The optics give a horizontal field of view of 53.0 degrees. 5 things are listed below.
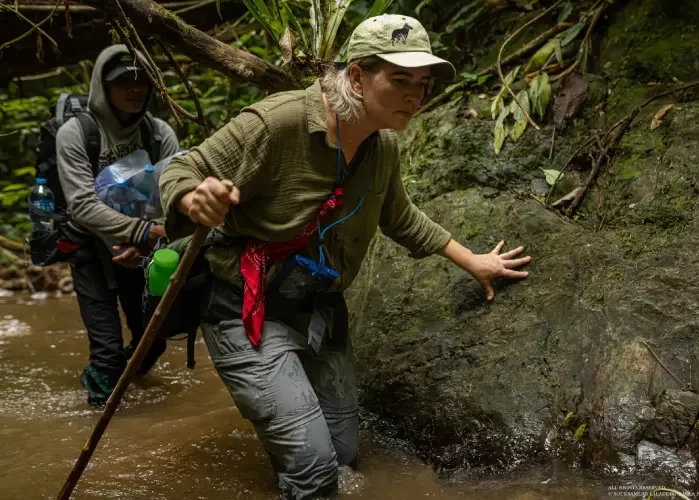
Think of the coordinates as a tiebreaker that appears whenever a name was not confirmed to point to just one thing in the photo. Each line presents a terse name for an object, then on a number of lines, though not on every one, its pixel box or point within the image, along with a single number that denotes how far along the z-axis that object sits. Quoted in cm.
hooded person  423
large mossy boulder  298
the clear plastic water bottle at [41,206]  445
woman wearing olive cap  279
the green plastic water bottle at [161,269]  298
